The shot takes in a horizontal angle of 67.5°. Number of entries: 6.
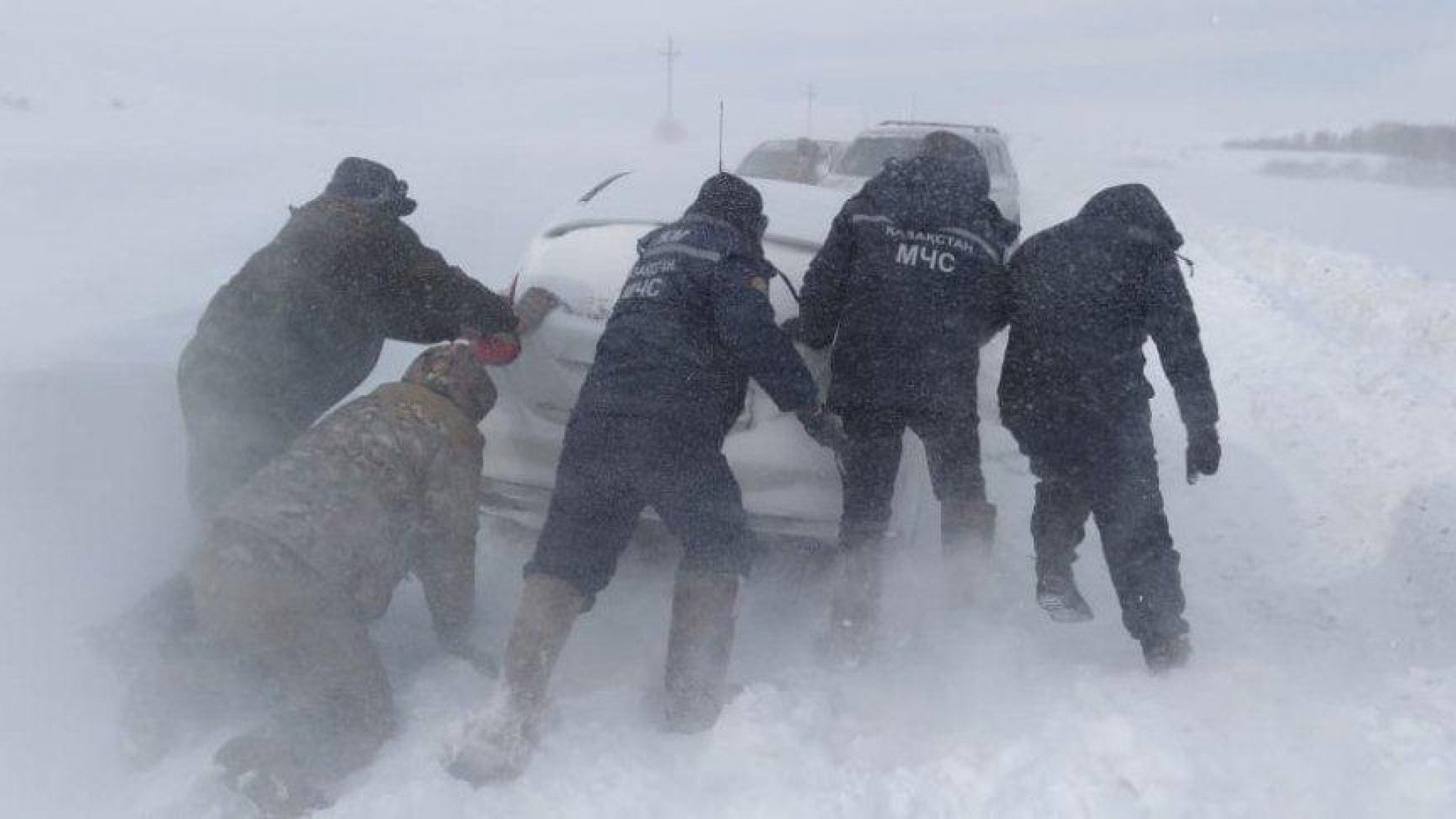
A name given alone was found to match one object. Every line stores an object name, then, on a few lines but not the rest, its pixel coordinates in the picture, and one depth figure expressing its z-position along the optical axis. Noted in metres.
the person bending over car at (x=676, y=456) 3.16
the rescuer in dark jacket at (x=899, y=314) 3.63
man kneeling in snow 2.87
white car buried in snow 3.86
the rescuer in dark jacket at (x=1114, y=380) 3.46
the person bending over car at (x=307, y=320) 3.48
